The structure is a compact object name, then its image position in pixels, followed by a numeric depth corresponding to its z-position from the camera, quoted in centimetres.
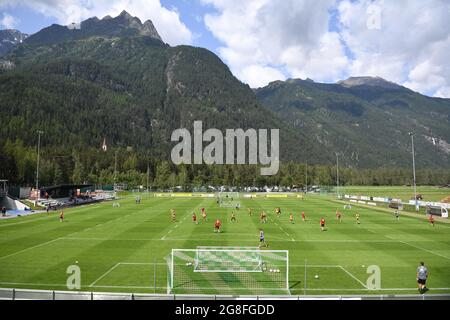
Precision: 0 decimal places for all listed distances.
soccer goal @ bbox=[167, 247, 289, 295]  2192
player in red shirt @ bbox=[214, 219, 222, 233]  4361
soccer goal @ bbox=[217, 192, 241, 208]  8426
